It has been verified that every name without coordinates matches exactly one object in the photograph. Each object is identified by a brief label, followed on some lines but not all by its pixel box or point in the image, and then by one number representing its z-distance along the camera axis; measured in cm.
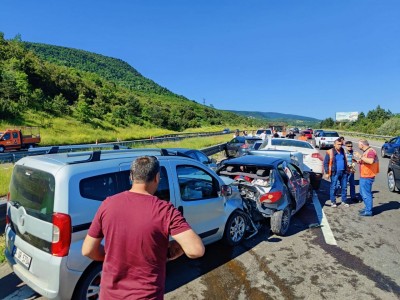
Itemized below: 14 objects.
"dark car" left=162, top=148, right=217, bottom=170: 1169
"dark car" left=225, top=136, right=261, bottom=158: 1895
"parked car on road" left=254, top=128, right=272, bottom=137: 3082
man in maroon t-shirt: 211
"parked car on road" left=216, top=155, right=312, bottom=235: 653
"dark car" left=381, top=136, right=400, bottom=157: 2114
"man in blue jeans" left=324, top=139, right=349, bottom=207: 903
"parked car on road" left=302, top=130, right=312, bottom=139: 4500
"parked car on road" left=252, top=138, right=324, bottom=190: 1348
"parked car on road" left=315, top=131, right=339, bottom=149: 2922
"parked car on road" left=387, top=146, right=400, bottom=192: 1059
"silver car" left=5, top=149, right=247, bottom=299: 338
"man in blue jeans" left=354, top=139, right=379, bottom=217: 789
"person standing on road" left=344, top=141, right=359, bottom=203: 962
